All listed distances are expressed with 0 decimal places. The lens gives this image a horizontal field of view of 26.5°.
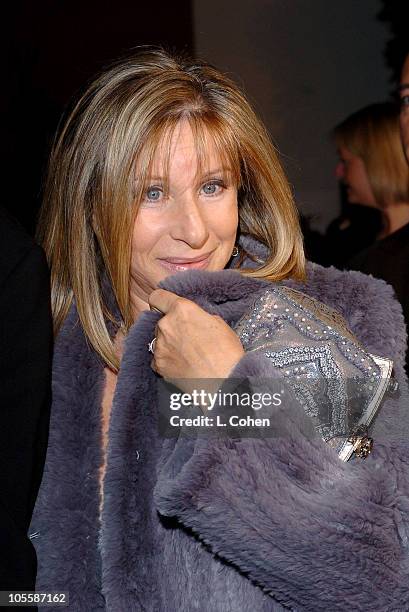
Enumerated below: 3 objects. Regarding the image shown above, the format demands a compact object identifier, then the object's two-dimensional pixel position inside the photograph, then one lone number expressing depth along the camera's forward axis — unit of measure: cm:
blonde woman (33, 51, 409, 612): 118
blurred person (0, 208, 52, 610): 108
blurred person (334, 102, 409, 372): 324
